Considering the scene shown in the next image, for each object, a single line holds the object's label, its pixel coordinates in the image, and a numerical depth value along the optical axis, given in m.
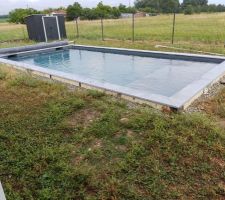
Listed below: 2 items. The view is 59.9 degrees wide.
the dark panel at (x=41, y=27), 10.65
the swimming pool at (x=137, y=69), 3.68
